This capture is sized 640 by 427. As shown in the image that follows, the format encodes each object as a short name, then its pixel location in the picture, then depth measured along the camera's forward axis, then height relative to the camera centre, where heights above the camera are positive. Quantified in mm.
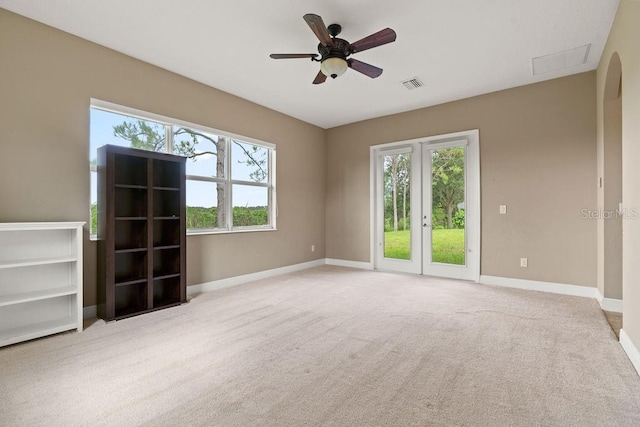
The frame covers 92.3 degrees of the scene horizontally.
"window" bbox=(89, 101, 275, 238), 3467 +774
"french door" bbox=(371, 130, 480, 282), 4871 +159
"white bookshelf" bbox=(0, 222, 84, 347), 2623 -609
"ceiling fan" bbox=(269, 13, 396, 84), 2638 +1535
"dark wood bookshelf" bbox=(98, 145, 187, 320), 3119 -183
